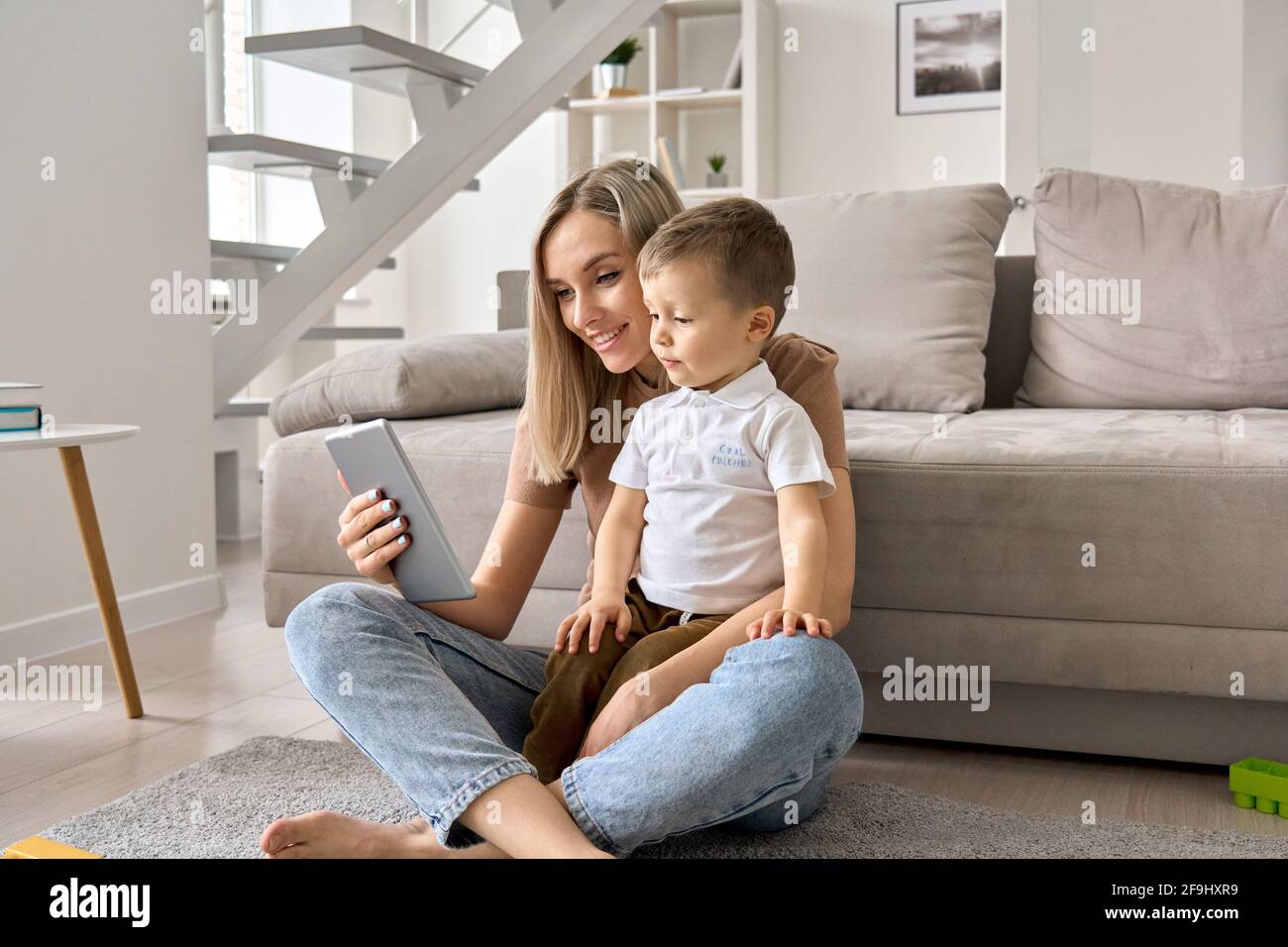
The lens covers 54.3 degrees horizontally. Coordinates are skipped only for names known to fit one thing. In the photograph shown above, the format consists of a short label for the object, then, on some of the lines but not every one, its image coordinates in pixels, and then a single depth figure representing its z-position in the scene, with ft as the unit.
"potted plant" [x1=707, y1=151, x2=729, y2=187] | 15.84
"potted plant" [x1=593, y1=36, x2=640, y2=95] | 15.81
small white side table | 6.65
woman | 3.95
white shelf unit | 15.52
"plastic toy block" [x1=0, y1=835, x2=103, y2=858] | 4.19
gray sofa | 5.20
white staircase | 10.37
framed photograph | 15.14
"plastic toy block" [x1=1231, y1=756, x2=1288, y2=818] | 4.99
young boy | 4.40
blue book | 6.38
